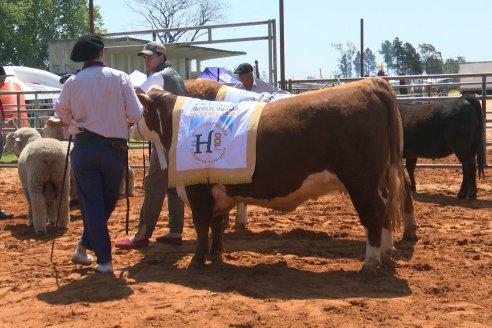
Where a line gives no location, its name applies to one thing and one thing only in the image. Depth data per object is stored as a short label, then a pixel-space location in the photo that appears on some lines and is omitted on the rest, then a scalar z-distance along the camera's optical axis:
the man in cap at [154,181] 6.85
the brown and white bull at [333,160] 5.43
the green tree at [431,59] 64.35
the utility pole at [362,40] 38.94
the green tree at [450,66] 74.60
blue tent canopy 13.62
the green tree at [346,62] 97.19
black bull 10.00
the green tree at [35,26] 49.50
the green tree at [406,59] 54.38
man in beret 5.63
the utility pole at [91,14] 17.03
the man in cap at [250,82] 8.34
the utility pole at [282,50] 11.98
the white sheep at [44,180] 7.84
